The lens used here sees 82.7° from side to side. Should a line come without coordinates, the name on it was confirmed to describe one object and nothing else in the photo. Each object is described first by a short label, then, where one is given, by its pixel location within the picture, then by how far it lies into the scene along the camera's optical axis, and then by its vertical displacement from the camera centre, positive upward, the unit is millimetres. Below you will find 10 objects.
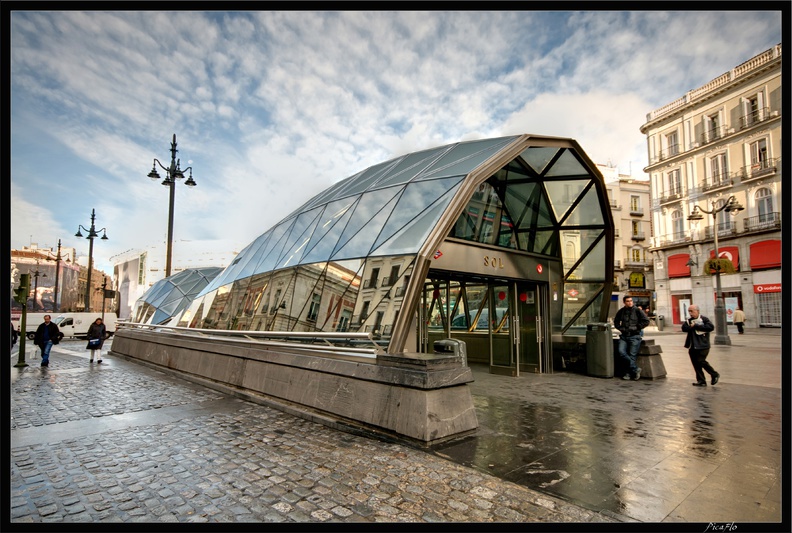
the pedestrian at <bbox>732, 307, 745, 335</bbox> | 27812 -742
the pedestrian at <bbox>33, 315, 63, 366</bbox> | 14719 -847
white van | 34000 -895
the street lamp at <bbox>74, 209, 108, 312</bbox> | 29483 +5047
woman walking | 15251 -890
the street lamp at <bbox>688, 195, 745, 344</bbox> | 20438 -633
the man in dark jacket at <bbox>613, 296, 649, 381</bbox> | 10078 -512
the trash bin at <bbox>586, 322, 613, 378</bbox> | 10633 -1017
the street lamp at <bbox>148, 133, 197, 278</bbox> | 17797 +5467
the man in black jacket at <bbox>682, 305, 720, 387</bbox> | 9062 -726
